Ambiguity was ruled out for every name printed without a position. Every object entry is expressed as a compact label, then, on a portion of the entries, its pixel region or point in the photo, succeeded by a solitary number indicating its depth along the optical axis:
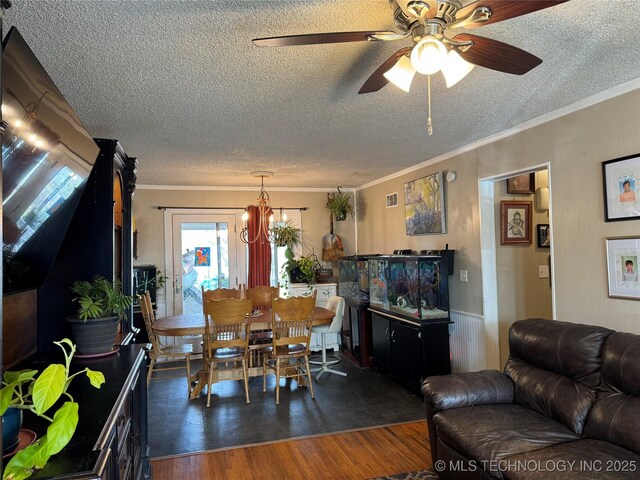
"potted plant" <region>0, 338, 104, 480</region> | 0.88
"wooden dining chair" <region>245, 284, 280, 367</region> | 4.45
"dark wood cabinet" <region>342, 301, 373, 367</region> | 5.02
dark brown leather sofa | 1.92
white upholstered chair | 4.61
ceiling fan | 1.35
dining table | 3.92
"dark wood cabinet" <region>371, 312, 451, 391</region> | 3.87
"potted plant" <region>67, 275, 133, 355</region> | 1.96
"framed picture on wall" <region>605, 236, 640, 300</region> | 2.48
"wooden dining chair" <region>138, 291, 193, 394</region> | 4.15
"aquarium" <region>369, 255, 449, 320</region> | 3.95
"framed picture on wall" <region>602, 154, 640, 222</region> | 2.48
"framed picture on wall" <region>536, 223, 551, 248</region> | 4.10
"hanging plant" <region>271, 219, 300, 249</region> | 6.20
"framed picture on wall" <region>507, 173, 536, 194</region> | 3.93
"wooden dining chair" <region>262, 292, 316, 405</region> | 3.96
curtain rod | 5.83
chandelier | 6.03
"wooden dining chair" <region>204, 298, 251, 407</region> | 3.80
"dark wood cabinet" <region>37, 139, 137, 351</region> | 2.17
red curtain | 6.09
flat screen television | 1.14
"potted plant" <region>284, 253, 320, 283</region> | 6.04
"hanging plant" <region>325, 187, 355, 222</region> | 6.32
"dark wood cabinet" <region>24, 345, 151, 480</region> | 1.06
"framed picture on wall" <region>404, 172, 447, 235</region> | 4.45
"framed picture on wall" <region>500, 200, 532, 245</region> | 3.91
